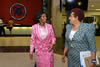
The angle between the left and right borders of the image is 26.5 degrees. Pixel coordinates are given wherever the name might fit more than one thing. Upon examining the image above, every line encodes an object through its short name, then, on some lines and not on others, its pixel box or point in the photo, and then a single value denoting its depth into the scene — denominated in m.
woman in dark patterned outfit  2.59
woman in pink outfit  3.74
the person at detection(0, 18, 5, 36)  16.95
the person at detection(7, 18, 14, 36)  16.69
